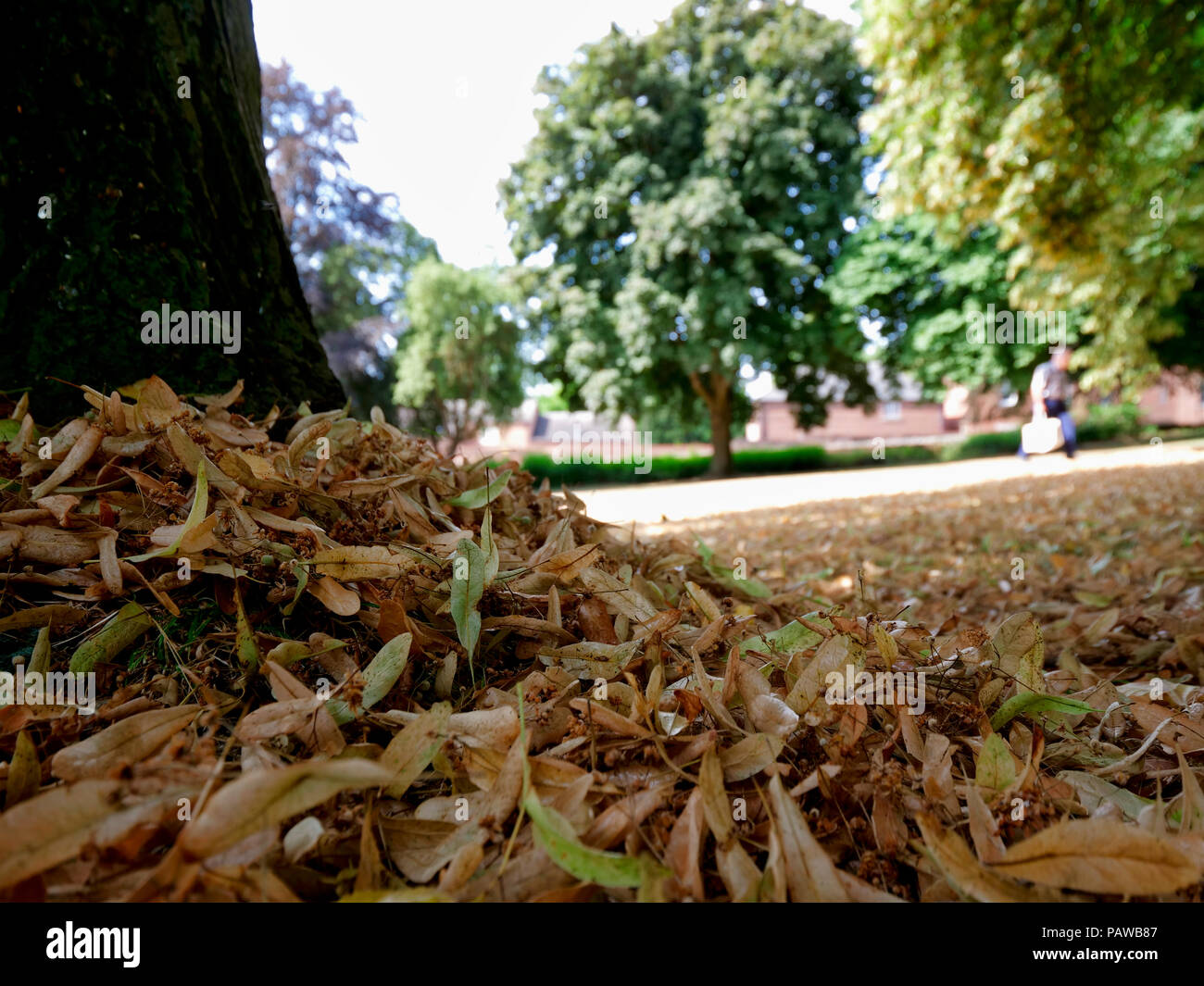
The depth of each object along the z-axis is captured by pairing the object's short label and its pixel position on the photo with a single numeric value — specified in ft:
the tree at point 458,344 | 72.74
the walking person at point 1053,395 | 33.71
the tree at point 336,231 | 57.36
